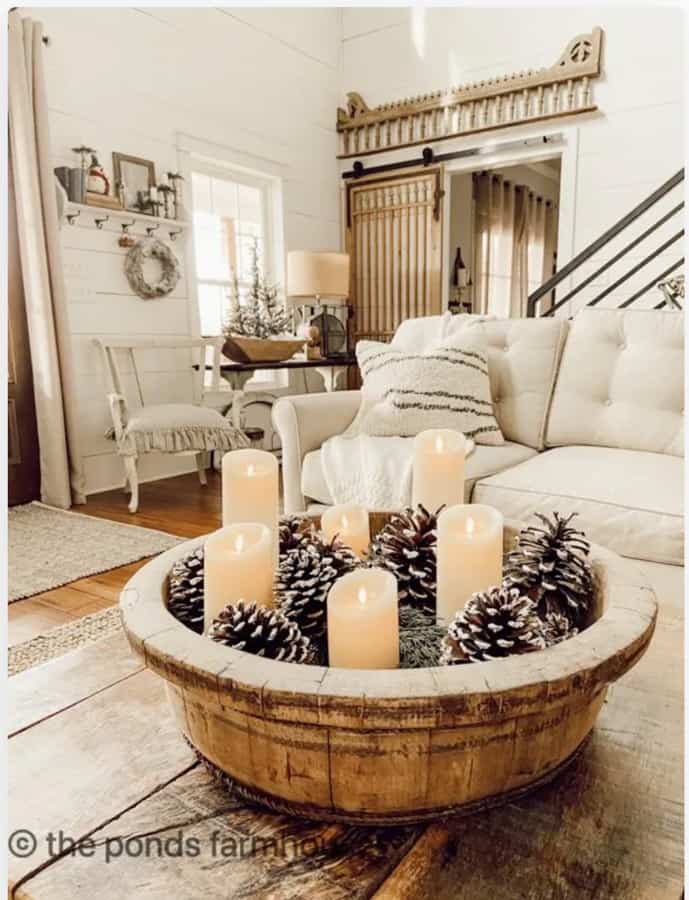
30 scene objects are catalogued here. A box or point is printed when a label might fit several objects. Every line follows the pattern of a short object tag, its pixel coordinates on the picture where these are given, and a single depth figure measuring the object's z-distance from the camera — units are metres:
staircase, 3.62
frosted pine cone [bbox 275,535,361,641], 0.67
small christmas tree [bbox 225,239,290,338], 4.08
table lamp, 4.21
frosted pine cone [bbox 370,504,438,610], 0.78
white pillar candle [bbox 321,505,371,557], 0.85
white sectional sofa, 1.53
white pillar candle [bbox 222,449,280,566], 0.76
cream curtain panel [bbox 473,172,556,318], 6.19
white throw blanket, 1.79
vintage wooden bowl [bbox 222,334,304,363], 3.78
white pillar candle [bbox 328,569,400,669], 0.56
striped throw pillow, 2.09
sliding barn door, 4.81
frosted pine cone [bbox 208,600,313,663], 0.56
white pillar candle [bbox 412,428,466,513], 0.87
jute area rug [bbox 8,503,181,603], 2.26
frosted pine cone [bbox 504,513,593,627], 0.70
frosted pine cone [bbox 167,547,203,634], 0.67
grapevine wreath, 3.58
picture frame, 3.48
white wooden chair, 3.08
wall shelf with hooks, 3.26
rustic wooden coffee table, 0.46
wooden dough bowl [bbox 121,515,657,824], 0.44
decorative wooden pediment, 4.05
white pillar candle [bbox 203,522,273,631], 0.62
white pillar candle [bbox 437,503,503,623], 0.68
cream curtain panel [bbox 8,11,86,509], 2.94
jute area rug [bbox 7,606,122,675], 1.65
